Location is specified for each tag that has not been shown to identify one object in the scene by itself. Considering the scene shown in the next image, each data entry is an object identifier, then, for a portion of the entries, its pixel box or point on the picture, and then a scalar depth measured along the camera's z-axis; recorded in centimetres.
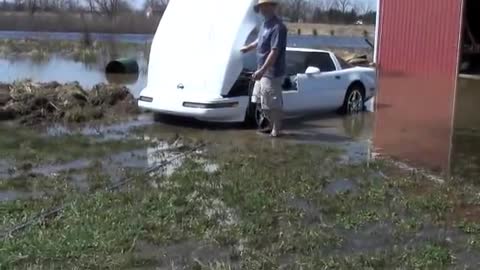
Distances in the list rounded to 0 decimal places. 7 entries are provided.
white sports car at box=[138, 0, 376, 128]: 1133
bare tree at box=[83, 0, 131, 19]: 5808
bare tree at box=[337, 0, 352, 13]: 5672
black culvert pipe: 2472
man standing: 1062
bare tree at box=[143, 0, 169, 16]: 4877
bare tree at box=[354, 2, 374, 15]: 5354
